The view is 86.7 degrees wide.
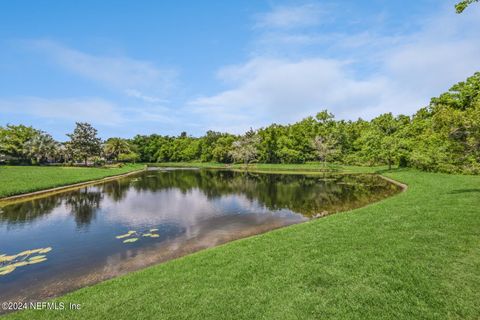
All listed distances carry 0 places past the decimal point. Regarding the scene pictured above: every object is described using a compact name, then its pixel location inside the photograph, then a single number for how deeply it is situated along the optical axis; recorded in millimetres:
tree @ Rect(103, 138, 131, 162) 88250
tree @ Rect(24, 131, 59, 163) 72062
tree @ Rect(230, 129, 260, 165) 76250
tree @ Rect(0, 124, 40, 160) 68950
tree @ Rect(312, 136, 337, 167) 60166
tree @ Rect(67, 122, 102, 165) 71375
